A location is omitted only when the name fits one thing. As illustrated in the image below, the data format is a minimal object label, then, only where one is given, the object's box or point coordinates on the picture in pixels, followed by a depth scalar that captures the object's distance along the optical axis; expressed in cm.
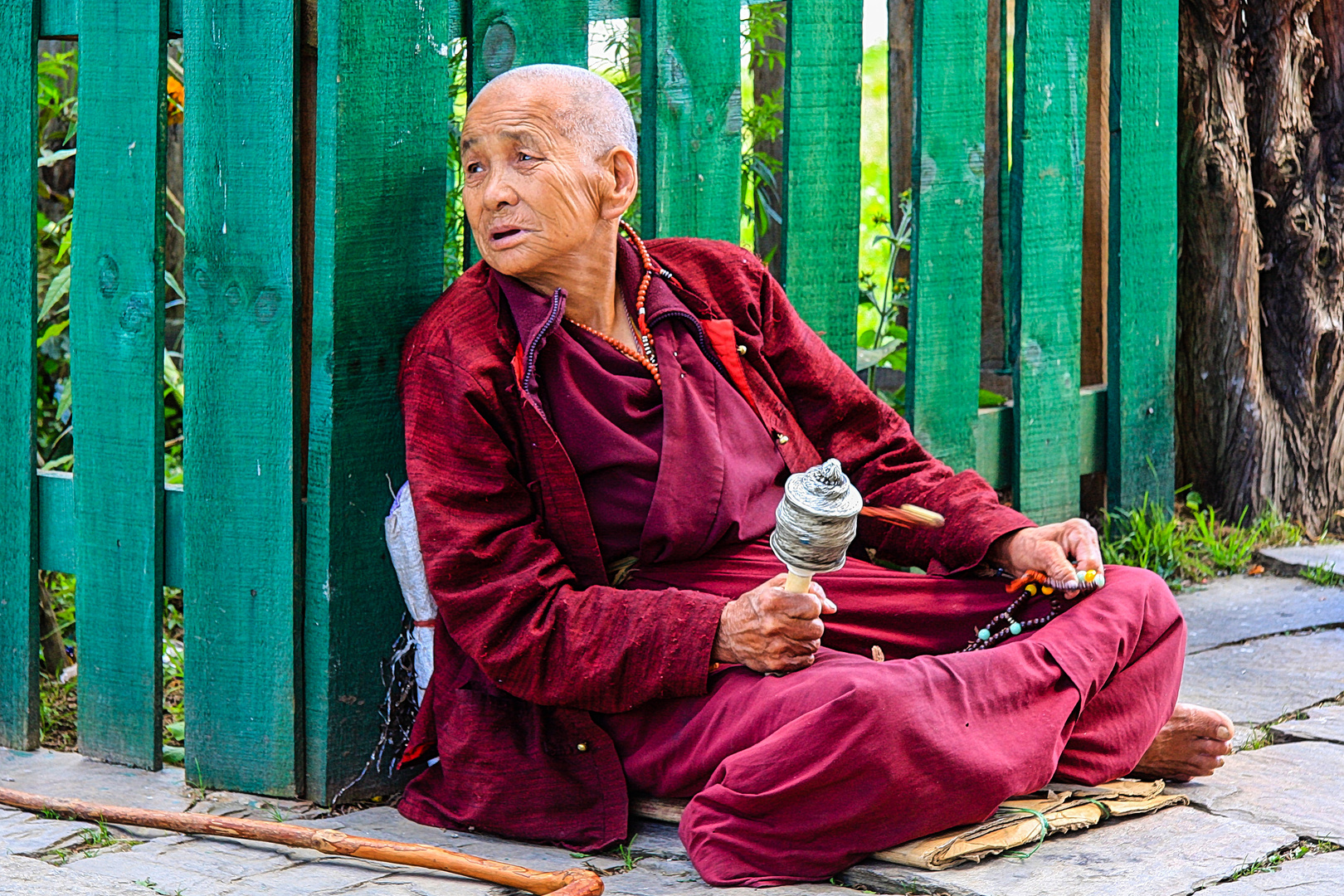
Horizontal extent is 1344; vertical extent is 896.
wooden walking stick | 473
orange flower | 833
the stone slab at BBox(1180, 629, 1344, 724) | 678
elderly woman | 481
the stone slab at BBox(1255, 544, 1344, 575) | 877
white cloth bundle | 557
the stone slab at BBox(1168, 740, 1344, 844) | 538
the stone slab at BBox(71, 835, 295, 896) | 487
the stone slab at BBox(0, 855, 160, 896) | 468
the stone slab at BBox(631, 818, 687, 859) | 519
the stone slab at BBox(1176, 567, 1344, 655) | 784
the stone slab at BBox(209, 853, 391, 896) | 482
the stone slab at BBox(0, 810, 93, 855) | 517
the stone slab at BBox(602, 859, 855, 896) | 474
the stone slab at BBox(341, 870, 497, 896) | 482
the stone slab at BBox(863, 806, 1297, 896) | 472
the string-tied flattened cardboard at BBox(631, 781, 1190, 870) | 486
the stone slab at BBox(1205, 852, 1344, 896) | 470
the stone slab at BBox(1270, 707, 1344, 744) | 631
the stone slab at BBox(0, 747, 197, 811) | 579
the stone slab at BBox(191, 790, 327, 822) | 564
